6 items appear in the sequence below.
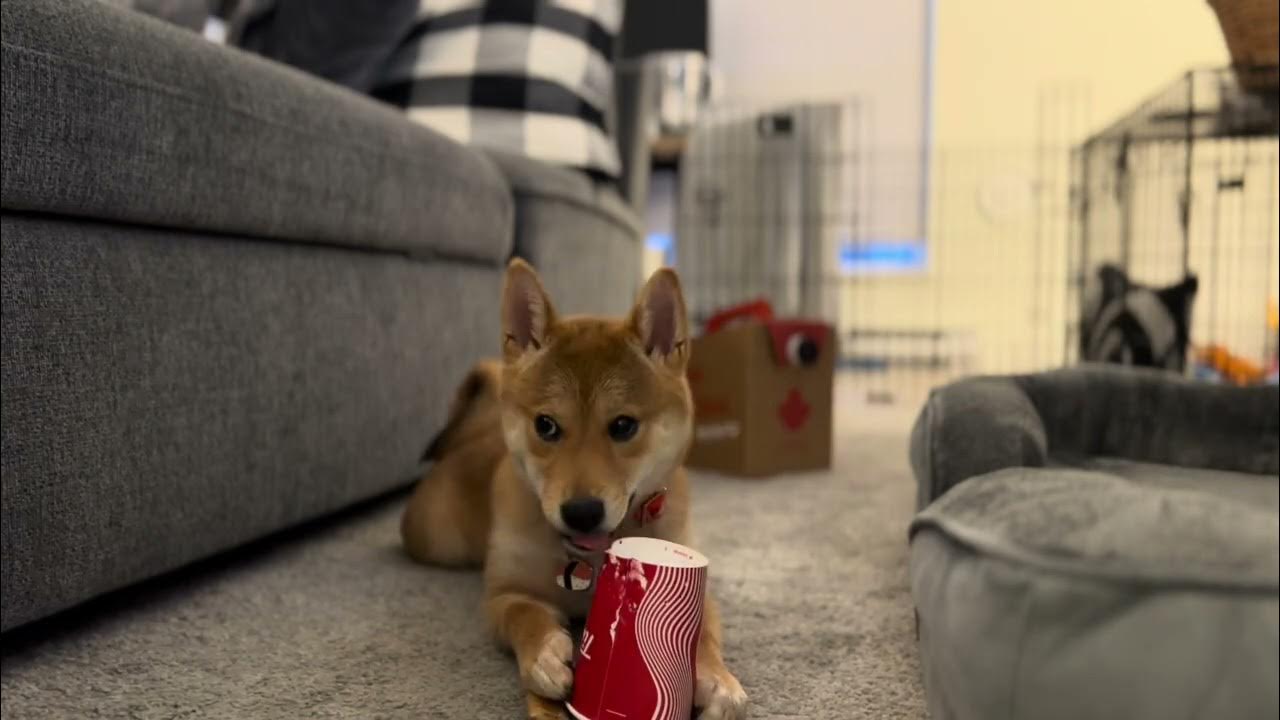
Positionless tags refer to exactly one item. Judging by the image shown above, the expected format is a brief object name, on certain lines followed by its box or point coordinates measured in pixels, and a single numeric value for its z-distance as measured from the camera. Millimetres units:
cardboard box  2131
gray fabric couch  961
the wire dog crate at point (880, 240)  4035
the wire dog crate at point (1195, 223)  1790
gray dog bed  563
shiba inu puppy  928
